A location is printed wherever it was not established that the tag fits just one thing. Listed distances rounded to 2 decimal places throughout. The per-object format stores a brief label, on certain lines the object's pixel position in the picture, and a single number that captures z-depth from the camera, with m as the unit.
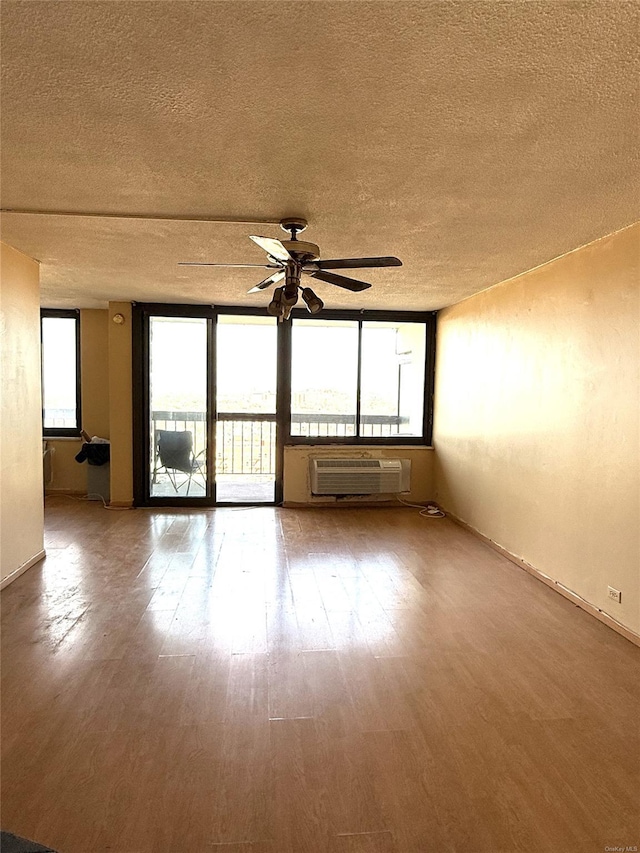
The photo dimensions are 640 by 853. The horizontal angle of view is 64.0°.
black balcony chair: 6.15
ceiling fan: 2.73
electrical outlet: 3.03
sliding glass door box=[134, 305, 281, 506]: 6.05
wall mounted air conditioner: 5.96
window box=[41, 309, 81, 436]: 6.62
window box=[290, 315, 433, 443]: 6.34
